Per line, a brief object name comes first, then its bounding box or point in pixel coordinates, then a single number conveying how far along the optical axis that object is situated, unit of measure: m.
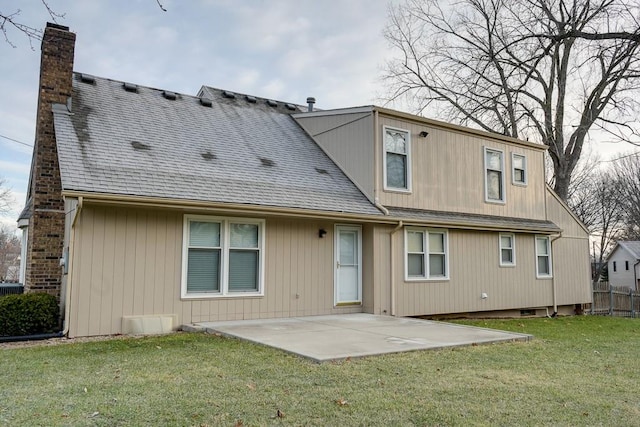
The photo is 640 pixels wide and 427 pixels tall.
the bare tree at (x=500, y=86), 18.16
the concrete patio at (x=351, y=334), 6.10
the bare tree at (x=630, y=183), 32.22
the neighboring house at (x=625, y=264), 38.88
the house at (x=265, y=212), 7.88
